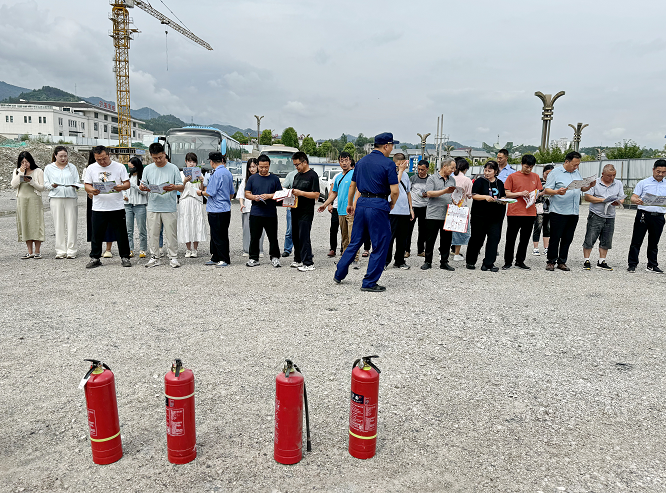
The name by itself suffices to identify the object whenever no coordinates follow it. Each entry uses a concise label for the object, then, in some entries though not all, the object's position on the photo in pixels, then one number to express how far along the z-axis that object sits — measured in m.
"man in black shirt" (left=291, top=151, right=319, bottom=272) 7.83
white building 98.00
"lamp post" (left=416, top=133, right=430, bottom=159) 48.66
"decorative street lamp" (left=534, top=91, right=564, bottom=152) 24.00
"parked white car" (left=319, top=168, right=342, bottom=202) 24.02
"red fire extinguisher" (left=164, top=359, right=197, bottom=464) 2.69
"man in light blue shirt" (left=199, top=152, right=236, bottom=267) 8.12
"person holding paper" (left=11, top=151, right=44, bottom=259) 8.21
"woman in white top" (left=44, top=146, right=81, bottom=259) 8.22
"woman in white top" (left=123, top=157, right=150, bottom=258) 8.50
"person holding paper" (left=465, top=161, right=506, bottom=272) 7.95
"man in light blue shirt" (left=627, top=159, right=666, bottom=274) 7.95
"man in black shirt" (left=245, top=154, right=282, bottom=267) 7.95
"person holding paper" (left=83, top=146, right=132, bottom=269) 7.75
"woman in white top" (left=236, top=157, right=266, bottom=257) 8.86
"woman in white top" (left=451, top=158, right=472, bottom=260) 8.29
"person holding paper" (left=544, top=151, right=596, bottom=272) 8.01
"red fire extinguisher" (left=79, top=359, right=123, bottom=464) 2.69
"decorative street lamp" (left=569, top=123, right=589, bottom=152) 31.69
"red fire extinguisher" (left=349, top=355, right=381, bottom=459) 2.78
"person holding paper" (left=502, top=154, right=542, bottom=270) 8.04
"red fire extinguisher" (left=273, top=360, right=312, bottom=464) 2.73
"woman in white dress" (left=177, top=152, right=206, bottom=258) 8.58
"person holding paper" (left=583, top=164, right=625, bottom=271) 8.14
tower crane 68.19
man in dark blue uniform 6.33
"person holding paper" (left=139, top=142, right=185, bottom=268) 7.90
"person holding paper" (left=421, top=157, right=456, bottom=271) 8.21
